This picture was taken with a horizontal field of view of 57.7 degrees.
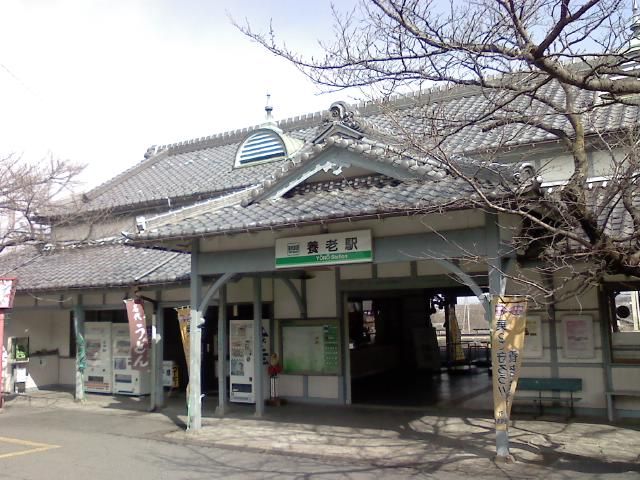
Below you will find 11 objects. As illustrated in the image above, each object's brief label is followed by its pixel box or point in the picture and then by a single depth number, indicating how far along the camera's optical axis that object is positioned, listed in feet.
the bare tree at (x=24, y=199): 45.73
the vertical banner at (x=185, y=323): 35.16
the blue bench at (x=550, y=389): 33.32
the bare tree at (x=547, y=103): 17.63
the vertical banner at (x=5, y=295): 44.09
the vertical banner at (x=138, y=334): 38.70
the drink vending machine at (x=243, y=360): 41.24
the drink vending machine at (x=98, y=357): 50.01
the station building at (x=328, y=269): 27.76
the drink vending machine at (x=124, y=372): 48.16
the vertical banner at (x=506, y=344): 25.25
